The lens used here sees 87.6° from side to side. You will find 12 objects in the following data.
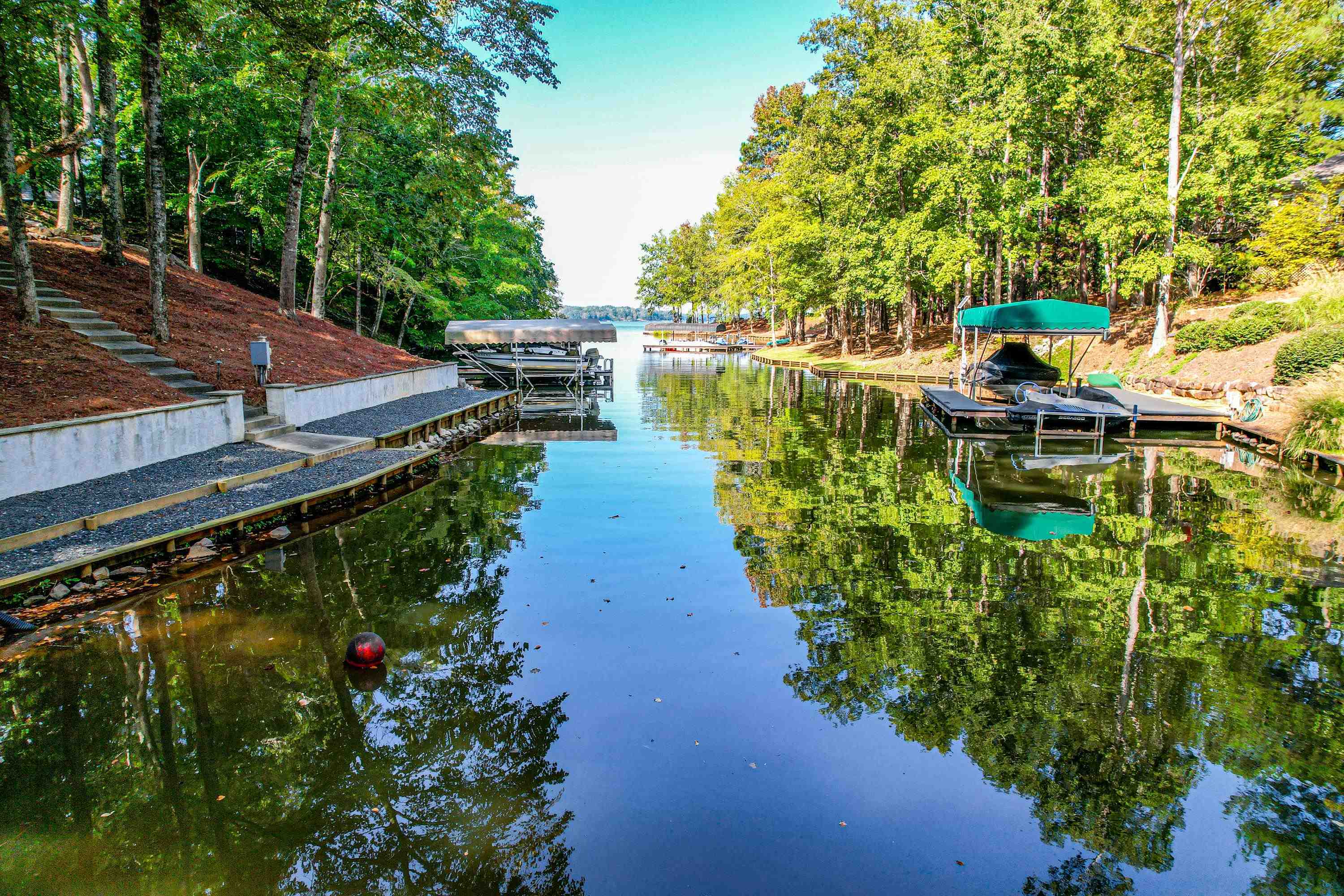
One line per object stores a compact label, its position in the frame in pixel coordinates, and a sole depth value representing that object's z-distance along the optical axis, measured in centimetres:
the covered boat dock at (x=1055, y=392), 1886
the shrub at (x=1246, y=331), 2092
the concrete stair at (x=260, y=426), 1388
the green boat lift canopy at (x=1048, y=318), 1889
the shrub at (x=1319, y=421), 1486
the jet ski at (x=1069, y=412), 1830
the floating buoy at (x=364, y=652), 653
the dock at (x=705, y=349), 6719
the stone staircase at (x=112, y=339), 1363
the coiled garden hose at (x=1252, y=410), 1822
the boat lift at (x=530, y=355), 2580
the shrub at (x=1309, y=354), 1672
